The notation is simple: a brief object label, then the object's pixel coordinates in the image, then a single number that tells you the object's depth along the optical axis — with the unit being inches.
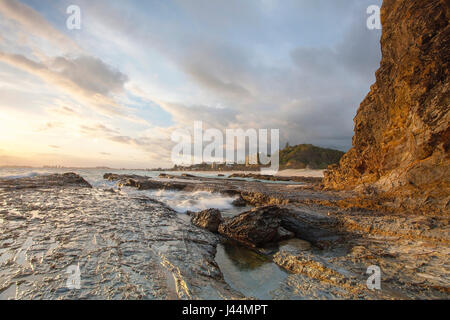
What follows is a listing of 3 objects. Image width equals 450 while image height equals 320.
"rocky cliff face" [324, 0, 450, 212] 290.7
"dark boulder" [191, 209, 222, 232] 288.7
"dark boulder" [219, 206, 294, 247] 230.5
